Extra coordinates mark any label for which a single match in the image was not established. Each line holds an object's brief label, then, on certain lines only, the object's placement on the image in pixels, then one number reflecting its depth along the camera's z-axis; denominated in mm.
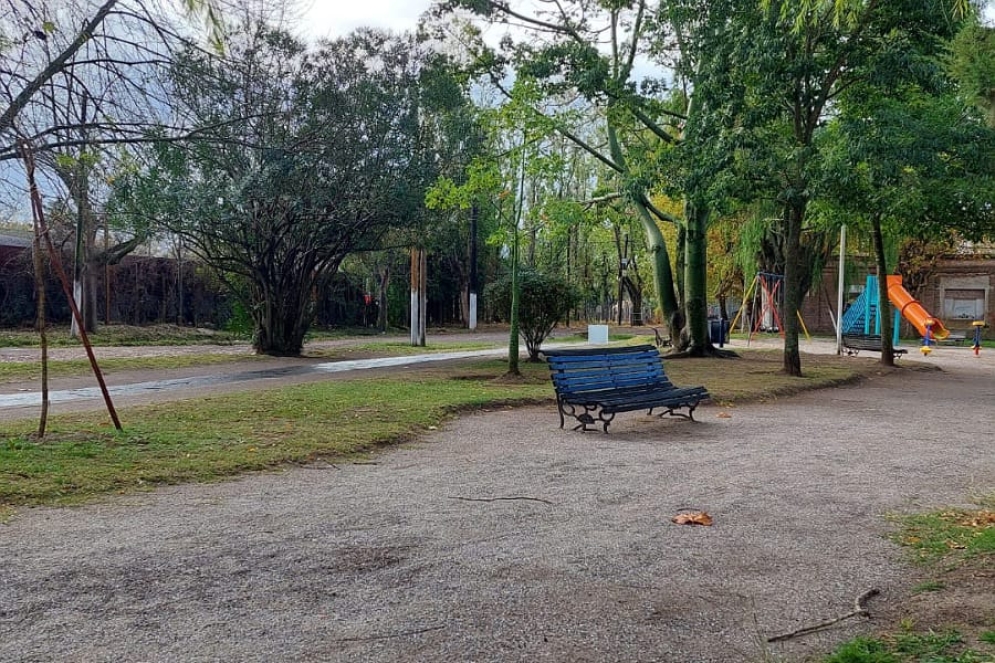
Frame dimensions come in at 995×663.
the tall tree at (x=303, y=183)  16734
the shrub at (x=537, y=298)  16906
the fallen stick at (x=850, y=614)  3443
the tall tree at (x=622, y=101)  17844
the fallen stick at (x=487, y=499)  5918
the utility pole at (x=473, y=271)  39906
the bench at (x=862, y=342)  21736
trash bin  26156
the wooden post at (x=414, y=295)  25172
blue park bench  9195
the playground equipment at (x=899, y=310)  26141
